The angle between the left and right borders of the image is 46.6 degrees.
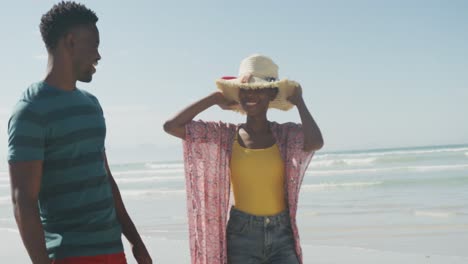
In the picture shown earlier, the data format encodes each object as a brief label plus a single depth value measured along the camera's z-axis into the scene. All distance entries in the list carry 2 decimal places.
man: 2.14
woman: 3.48
